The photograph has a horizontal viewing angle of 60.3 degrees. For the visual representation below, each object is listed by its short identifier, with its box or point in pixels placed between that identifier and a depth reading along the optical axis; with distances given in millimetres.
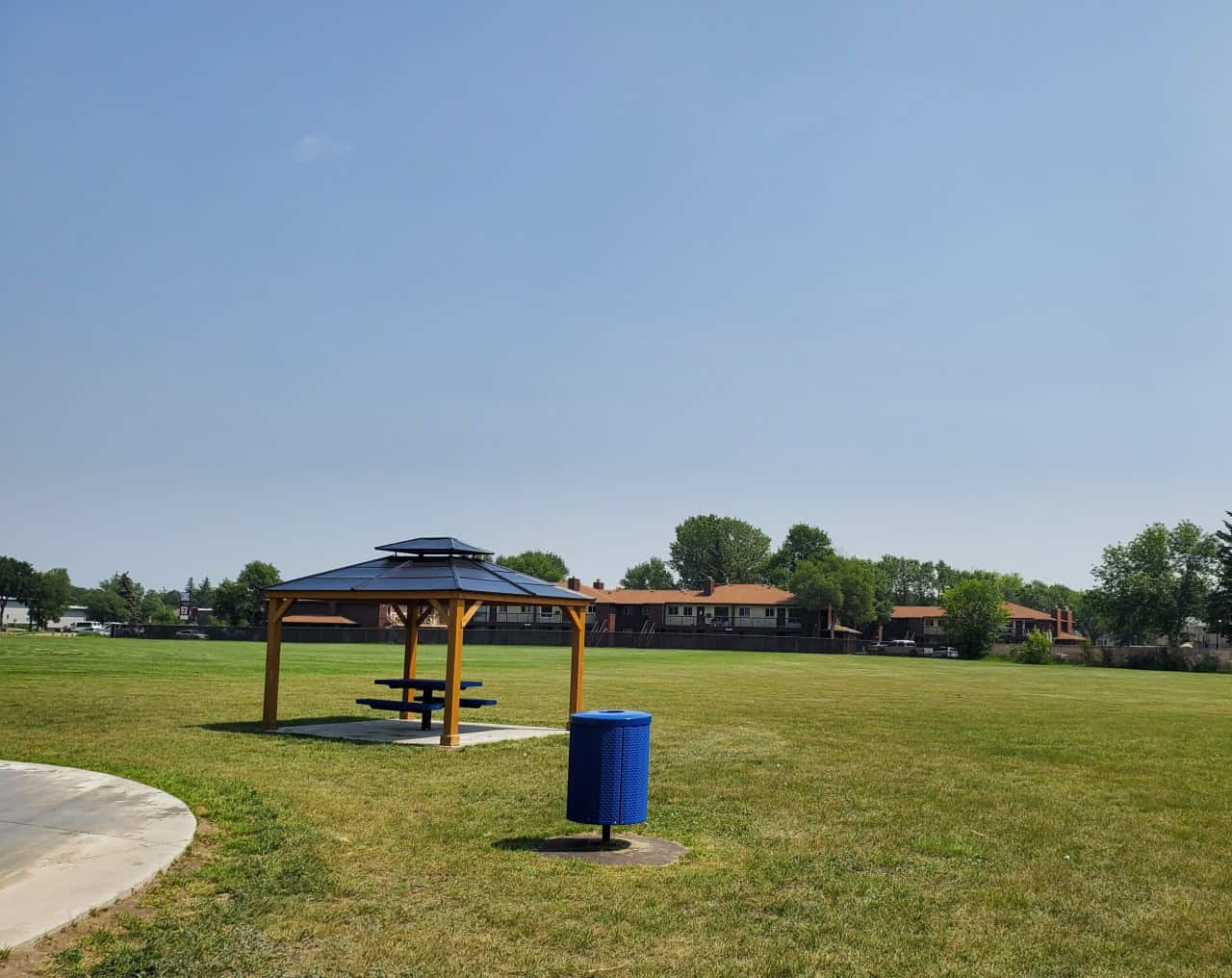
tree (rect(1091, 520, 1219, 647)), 126062
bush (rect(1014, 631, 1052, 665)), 83250
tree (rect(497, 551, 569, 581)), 164375
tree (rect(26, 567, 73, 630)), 145750
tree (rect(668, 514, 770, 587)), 174500
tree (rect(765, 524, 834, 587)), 162750
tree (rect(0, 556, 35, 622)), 144625
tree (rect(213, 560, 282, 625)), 126062
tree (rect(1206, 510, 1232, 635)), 95075
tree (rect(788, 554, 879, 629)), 117812
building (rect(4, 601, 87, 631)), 170500
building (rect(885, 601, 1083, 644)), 140625
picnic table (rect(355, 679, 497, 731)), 18031
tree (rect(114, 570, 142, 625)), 192375
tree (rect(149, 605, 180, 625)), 150425
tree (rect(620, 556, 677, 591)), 192875
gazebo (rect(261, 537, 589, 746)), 17344
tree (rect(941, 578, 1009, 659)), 96438
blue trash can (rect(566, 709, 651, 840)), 9594
